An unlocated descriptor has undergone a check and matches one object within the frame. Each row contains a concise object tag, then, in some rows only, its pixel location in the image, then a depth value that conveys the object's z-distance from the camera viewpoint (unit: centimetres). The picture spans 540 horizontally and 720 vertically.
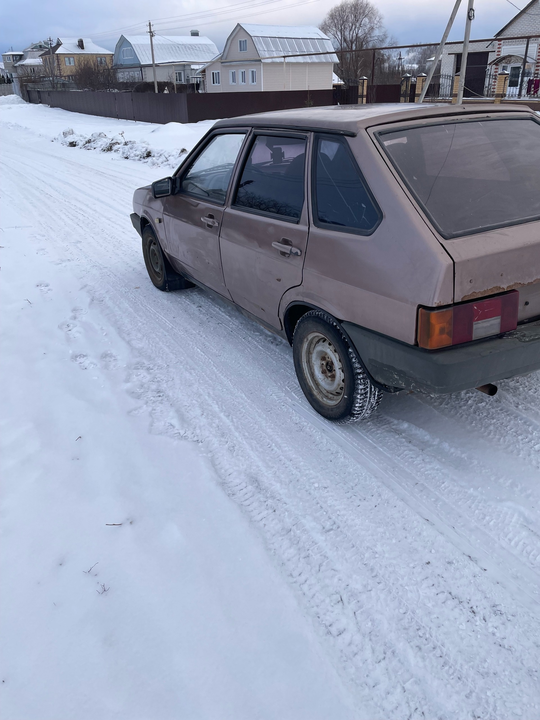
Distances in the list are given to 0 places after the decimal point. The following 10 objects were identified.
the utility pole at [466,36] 1019
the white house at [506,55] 3384
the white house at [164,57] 5869
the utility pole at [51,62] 7684
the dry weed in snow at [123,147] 1388
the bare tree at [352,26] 6894
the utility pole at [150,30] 4812
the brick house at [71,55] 8188
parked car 262
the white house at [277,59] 4303
